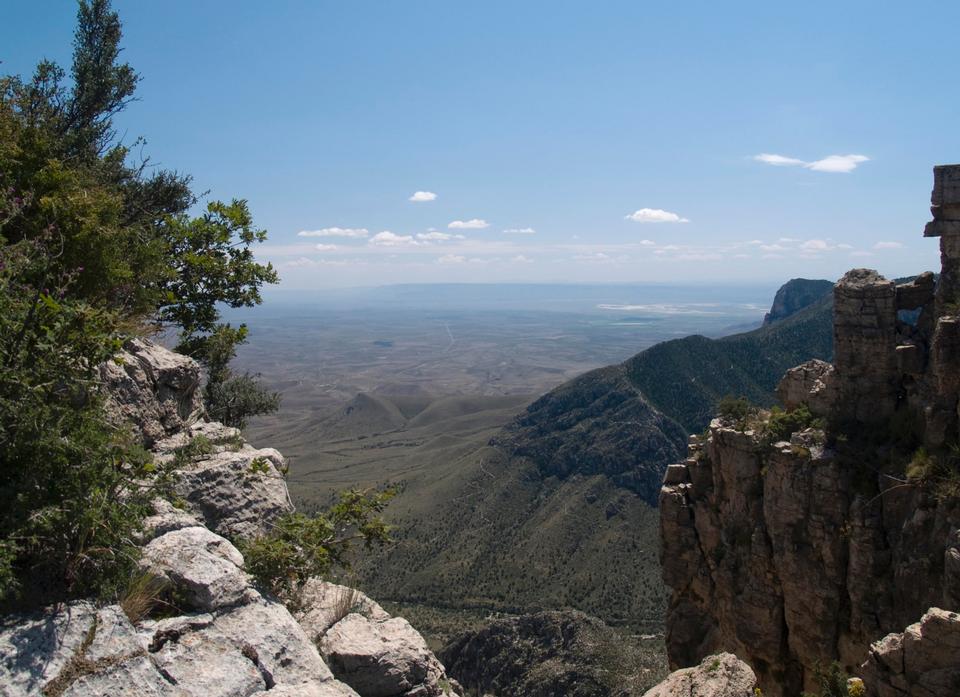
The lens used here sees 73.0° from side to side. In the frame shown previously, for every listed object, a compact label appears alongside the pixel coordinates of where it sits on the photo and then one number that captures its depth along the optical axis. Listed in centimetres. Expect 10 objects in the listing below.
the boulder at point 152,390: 1031
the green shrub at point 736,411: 2198
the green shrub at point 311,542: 868
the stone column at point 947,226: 1789
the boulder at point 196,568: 745
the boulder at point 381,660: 819
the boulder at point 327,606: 884
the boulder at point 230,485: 968
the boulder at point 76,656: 569
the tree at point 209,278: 1522
